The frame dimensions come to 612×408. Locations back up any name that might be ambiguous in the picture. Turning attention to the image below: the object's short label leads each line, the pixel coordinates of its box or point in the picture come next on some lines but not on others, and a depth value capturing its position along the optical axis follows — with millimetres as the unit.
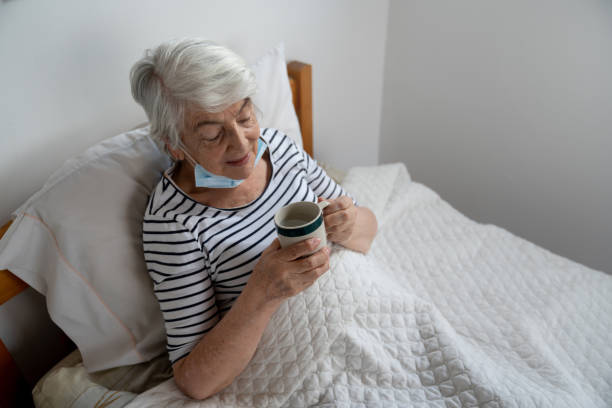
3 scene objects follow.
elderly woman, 924
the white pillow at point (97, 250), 980
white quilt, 949
